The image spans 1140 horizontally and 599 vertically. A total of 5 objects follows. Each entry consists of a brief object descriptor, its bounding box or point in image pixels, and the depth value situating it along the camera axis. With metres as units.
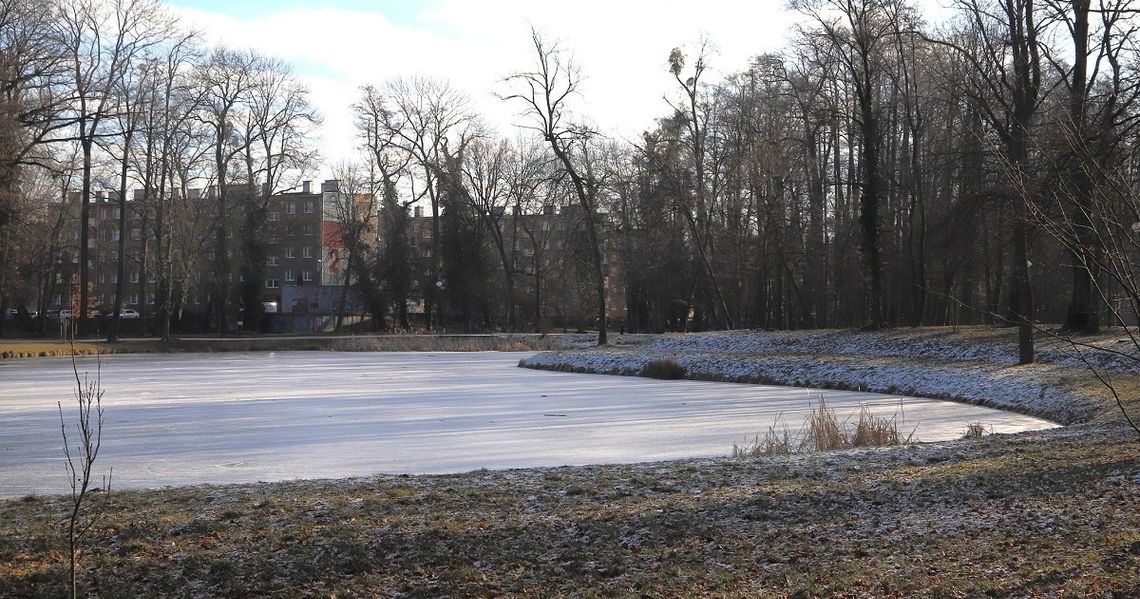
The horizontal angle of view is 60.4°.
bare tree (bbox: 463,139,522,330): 62.25
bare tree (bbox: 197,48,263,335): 51.59
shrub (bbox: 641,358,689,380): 25.36
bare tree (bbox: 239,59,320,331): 55.66
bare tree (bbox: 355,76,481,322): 59.31
